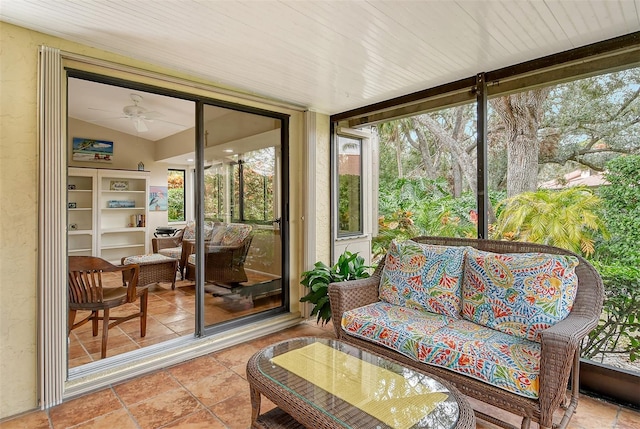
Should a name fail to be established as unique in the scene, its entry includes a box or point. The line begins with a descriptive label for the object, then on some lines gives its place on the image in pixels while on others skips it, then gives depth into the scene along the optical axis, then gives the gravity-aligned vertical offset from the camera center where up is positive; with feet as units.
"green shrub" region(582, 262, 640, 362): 7.33 -2.35
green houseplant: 10.68 -2.13
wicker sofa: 5.35 -2.26
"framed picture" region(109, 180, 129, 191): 21.67 +1.92
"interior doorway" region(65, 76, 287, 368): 10.44 +0.35
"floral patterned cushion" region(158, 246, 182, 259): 17.12 -2.00
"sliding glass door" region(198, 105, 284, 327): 10.46 -0.06
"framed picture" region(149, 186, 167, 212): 23.15 +1.13
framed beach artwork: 20.42 +4.03
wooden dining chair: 8.53 -2.03
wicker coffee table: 4.37 -2.65
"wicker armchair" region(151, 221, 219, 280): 10.51 -1.69
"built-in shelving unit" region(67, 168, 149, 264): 20.40 +0.16
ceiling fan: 15.24 +4.89
